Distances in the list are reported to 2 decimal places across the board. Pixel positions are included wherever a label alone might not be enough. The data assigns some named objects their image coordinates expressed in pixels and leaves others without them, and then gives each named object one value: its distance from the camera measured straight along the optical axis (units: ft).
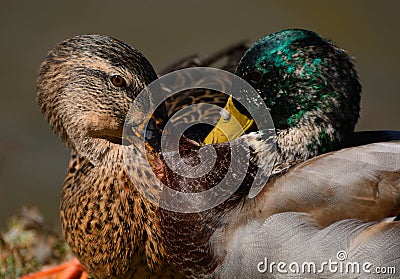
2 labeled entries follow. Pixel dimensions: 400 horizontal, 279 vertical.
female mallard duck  24.95
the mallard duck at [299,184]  22.93
